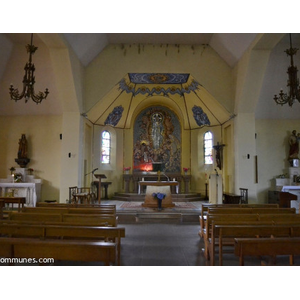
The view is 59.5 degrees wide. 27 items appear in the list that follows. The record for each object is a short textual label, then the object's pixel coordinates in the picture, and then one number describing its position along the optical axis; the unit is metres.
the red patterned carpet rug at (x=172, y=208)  9.97
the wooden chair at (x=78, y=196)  9.22
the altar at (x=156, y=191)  10.33
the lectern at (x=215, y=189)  9.89
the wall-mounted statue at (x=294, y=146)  11.55
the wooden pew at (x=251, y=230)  3.94
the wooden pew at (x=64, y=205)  6.50
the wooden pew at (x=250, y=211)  5.75
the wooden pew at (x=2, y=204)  6.24
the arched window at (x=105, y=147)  14.26
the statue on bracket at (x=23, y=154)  11.24
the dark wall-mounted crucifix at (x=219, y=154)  12.71
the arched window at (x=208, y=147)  14.42
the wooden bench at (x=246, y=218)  4.72
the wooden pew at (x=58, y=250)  2.83
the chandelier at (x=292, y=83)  6.97
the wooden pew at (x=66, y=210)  5.59
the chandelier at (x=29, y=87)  6.87
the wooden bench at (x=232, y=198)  10.12
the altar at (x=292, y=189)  9.73
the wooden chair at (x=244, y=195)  9.96
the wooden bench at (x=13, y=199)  6.73
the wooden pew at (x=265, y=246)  3.12
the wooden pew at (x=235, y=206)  6.74
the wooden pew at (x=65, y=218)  4.60
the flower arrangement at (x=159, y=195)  9.40
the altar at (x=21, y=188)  10.07
